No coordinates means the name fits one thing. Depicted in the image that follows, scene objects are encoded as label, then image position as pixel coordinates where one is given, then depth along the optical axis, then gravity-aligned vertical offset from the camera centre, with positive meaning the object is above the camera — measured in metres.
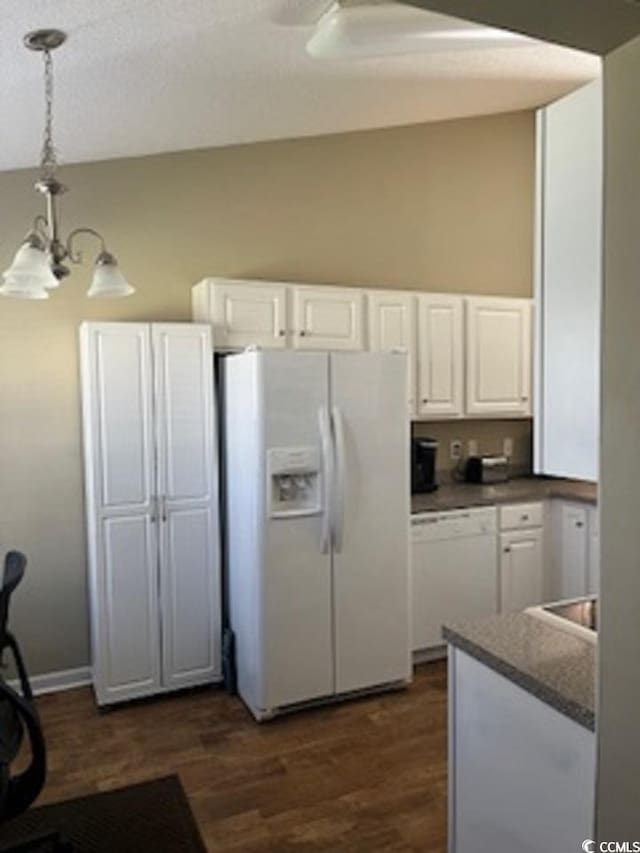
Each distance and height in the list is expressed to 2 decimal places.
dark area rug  1.95 -1.44
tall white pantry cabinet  3.04 -0.59
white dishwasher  3.53 -1.06
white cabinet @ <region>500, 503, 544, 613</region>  3.76 -1.04
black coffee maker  3.93 -0.52
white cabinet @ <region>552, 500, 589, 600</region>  3.74 -1.01
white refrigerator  2.96 -0.67
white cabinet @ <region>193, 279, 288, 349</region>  3.31 +0.40
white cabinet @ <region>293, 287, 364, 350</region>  3.53 +0.38
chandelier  1.93 +0.41
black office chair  1.71 -0.99
